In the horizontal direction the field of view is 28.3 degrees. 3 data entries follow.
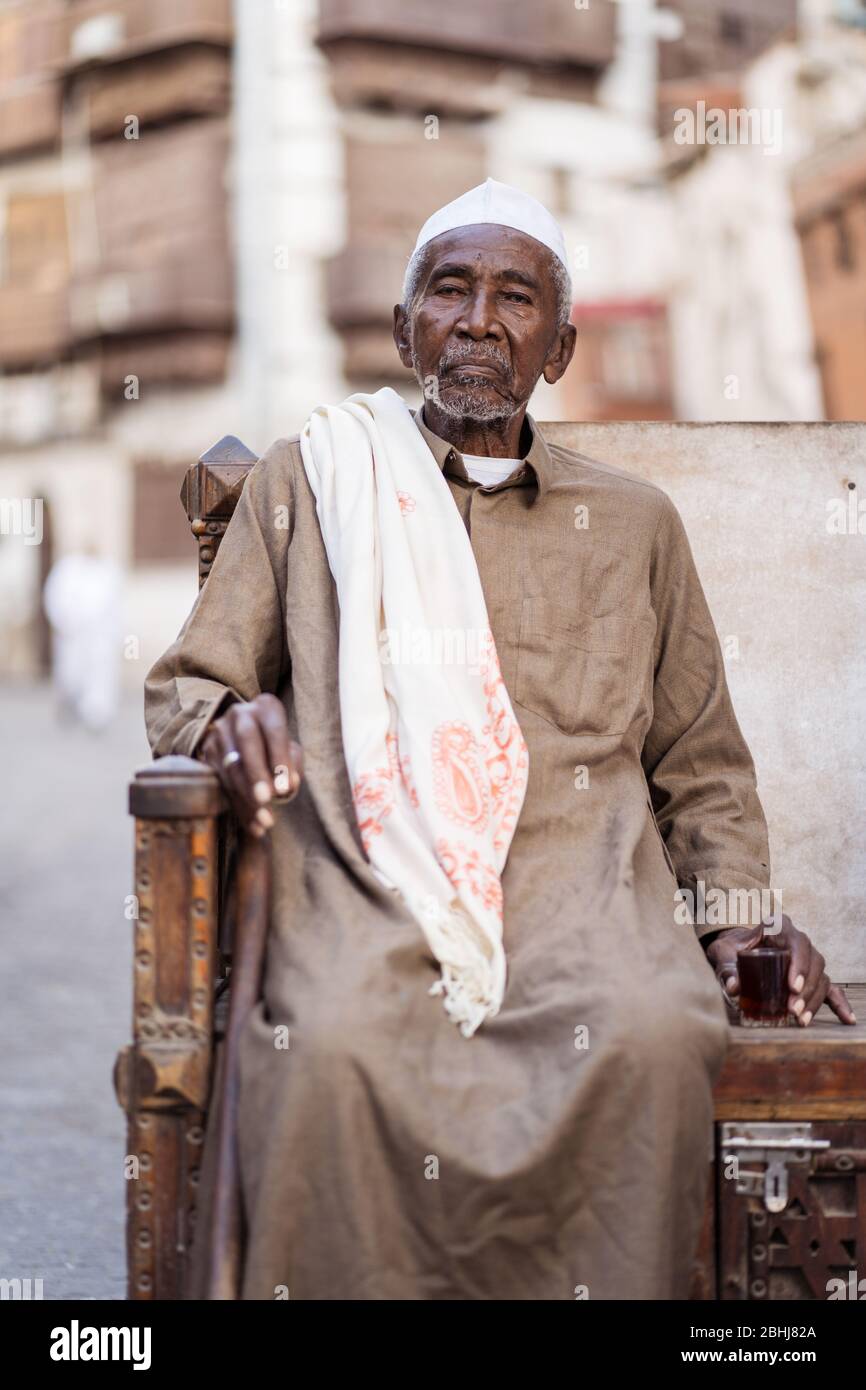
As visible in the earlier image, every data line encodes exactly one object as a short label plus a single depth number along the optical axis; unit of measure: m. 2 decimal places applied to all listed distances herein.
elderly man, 2.39
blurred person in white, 17.31
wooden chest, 2.65
